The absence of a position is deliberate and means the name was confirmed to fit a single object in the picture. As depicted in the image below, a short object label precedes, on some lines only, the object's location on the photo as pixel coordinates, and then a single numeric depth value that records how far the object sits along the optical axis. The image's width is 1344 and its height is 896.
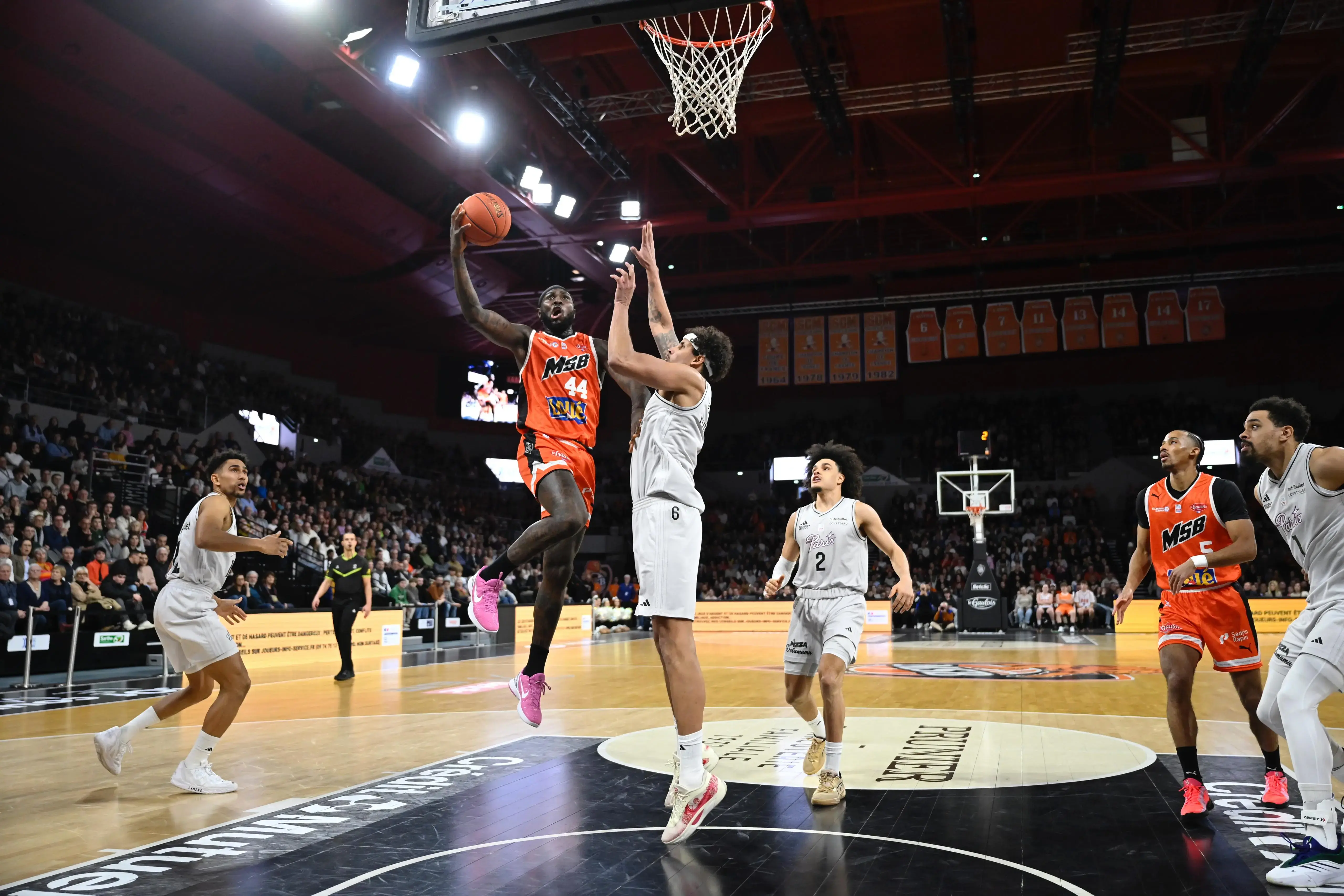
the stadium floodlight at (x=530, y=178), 17.22
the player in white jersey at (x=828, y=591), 5.28
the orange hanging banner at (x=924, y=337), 21.33
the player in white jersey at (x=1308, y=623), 3.65
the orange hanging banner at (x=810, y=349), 21.58
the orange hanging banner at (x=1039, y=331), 20.33
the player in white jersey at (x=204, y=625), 5.32
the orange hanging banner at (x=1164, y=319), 20.03
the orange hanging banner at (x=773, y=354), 21.64
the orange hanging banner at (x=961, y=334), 20.77
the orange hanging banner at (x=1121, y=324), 20.33
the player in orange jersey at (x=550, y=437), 4.78
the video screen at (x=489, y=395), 28.67
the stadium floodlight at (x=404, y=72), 14.34
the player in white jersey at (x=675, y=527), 4.06
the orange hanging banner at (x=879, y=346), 21.09
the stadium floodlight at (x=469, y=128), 15.59
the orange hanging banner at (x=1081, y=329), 20.30
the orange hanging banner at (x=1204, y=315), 19.56
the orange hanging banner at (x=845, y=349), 21.36
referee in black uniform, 11.32
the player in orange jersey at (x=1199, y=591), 4.78
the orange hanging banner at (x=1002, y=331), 20.47
